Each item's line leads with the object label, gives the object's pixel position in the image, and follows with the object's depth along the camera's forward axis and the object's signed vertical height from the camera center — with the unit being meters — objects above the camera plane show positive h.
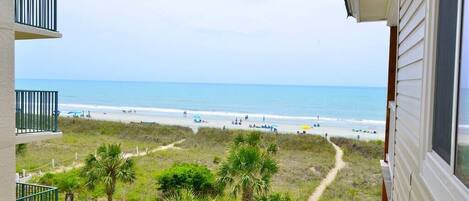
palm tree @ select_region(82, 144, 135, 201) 14.05 -3.05
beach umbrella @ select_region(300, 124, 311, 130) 49.22 -5.16
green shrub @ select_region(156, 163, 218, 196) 16.56 -4.04
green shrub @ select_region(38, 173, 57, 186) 17.36 -4.31
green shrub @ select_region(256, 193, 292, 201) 11.11 -3.11
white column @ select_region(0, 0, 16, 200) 5.28 -0.31
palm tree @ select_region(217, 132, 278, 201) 12.02 -2.64
